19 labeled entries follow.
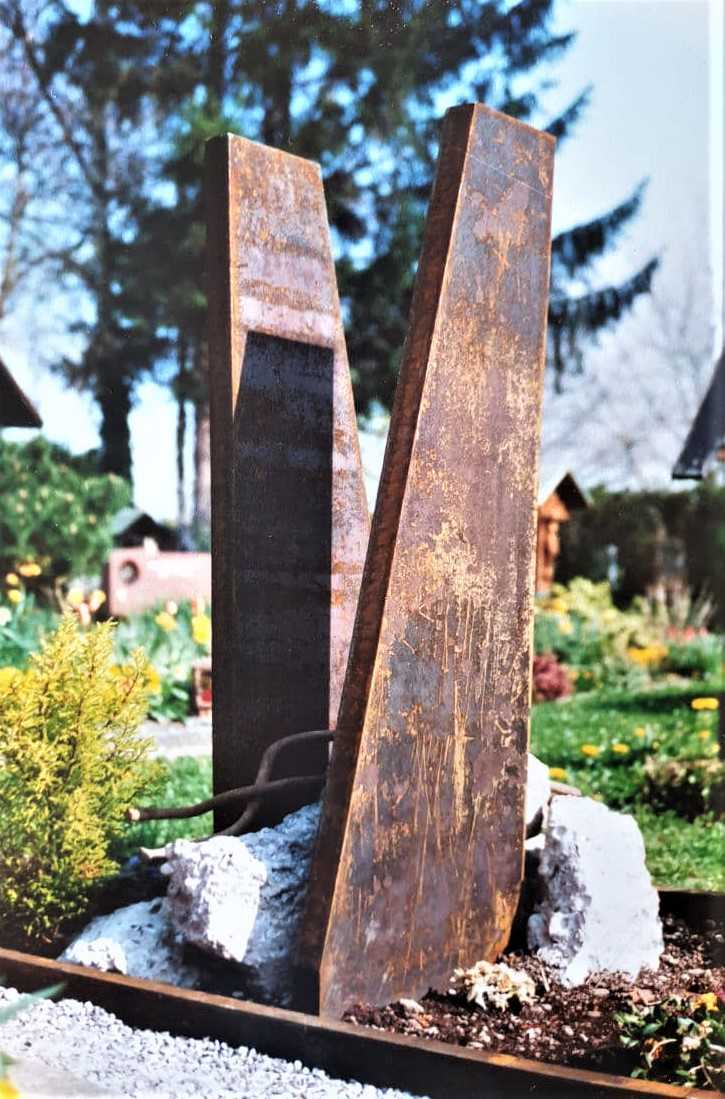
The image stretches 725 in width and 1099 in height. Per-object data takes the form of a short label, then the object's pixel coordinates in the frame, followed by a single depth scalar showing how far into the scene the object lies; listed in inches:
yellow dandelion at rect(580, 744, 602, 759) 264.4
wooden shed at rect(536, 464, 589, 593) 587.5
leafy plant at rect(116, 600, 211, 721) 310.1
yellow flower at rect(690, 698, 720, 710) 292.5
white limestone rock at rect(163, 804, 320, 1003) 117.3
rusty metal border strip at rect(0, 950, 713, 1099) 95.8
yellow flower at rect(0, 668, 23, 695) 133.2
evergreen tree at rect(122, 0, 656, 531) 391.5
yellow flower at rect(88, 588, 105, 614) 271.7
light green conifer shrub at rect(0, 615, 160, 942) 132.0
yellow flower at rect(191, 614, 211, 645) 292.3
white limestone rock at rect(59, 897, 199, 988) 123.0
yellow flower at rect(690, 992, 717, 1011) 110.4
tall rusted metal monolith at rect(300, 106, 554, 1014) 114.8
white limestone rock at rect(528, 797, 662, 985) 130.1
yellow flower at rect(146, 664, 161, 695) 142.2
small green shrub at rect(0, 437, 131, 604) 504.0
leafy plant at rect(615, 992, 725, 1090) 102.8
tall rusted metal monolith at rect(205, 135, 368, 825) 144.9
